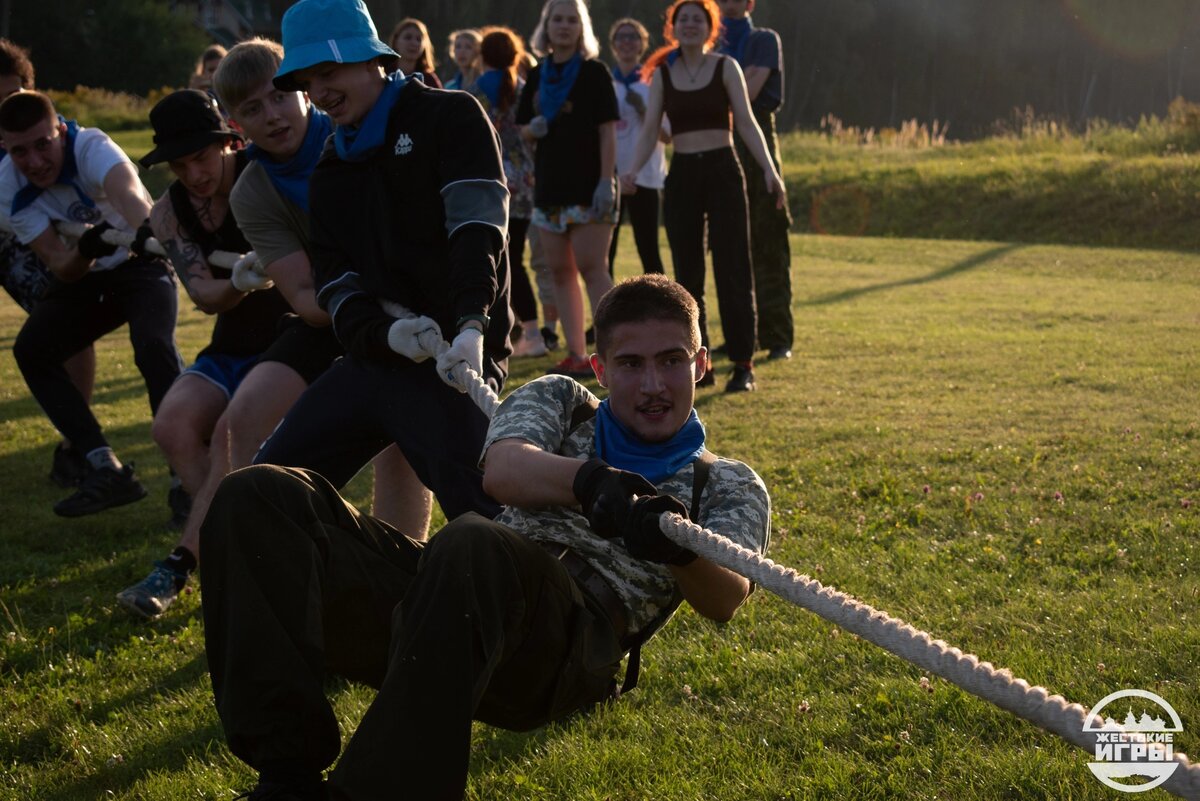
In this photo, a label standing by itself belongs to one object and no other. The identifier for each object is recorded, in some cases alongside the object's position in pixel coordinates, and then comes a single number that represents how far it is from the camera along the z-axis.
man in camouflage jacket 2.66
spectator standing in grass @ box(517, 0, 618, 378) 8.31
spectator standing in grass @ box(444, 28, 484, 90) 10.44
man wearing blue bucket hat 3.92
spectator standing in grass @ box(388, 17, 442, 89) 8.77
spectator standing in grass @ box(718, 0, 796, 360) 8.85
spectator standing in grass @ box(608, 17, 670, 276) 9.41
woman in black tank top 7.93
